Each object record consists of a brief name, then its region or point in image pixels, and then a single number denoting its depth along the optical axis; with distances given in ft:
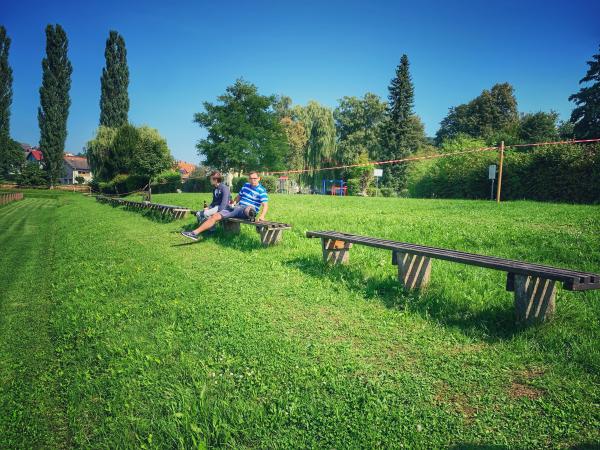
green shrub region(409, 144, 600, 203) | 48.26
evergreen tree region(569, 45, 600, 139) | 96.78
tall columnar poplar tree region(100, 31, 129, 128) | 152.46
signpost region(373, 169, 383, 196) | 99.81
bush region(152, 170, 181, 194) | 117.30
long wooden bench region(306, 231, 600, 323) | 9.08
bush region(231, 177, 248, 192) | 110.48
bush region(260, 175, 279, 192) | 112.72
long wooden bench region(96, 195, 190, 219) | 37.55
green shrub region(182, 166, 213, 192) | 120.91
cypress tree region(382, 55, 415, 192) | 142.61
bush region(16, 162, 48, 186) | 167.12
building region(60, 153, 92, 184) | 288.51
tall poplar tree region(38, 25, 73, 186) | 155.74
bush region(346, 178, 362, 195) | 120.47
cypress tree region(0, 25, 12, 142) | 138.62
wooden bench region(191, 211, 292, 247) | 20.99
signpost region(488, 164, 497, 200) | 49.44
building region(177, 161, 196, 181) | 308.50
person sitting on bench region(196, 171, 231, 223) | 26.43
